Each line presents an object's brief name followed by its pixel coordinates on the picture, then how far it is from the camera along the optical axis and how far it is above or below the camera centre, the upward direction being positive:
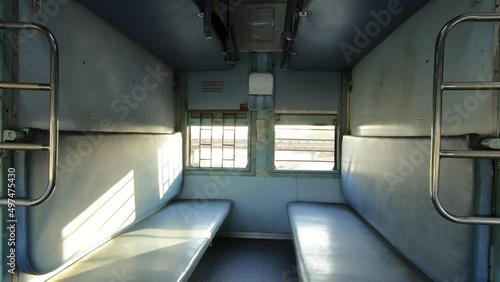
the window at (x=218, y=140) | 3.81 -0.11
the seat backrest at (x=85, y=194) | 1.37 -0.45
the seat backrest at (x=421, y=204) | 1.34 -0.48
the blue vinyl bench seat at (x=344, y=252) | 1.78 -0.94
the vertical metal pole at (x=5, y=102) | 1.31 +0.13
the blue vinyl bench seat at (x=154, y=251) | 1.72 -0.93
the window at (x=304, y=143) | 3.72 -0.14
